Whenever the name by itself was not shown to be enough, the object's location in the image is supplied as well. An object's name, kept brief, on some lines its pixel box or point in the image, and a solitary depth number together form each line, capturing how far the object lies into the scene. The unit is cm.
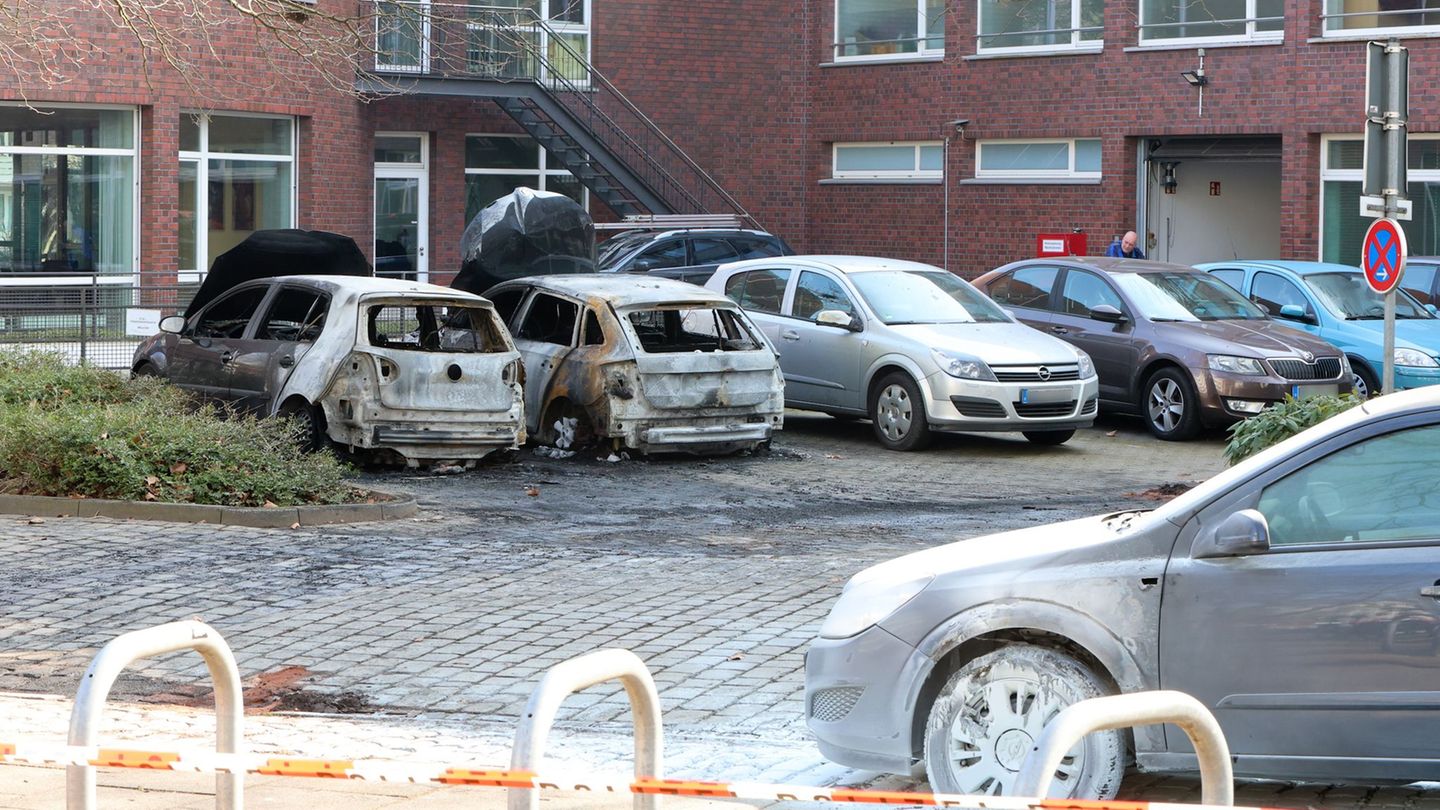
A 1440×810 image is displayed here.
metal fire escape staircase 2838
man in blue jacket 2516
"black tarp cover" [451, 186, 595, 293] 1909
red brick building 2606
